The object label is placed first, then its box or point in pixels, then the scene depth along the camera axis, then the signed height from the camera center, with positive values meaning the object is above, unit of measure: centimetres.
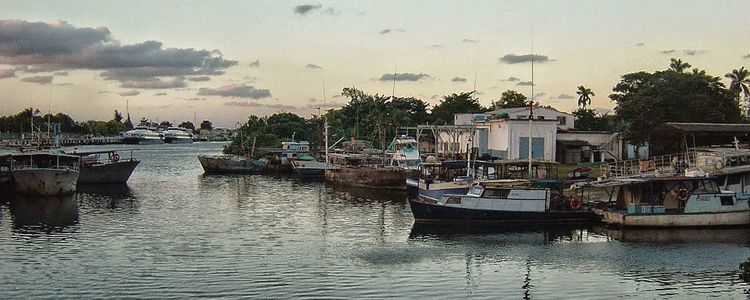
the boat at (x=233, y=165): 8838 -243
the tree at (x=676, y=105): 5853 +386
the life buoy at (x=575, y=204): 4028 -306
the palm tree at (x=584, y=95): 11716 +893
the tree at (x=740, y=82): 8588 +844
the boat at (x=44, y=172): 5269 -221
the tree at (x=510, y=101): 11071 +754
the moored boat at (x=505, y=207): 3931 -324
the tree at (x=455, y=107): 11381 +663
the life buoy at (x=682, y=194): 3850 -234
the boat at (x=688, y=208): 3806 -306
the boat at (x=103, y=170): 6462 -239
